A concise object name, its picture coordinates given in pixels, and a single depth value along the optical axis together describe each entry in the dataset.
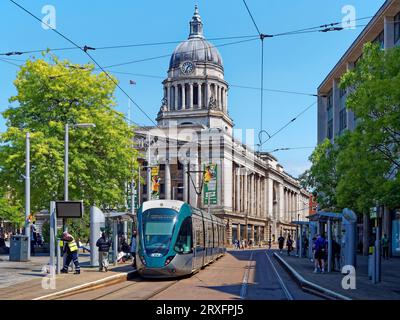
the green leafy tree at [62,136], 39.91
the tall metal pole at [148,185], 55.88
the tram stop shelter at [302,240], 48.84
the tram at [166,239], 24.28
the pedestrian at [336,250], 30.68
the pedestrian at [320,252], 28.38
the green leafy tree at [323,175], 46.38
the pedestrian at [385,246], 44.97
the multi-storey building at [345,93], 49.21
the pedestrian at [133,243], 32.25
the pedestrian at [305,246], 49.81
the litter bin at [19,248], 34.06
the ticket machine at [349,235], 25.98
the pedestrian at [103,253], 26.86
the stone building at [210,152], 105.75
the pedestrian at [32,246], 43.25
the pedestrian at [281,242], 60.98
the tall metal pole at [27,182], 34.84
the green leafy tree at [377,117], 25.41
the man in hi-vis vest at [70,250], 25.21
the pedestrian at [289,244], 55.25
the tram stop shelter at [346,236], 26.02
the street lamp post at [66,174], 30.65
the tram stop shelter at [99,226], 29.41
